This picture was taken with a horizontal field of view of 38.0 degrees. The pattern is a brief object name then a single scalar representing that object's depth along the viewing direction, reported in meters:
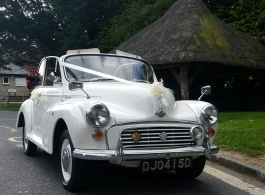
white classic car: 4.53
